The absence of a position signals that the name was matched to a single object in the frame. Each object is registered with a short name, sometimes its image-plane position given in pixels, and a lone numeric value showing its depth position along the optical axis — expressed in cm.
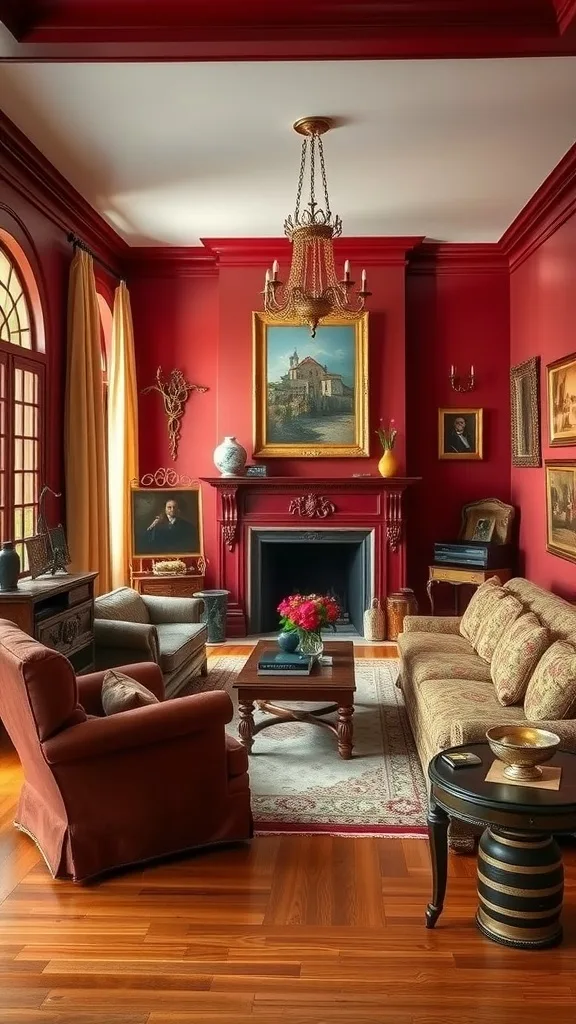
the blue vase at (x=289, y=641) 520
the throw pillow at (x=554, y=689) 374
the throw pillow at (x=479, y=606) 559
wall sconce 851
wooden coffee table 468
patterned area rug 395
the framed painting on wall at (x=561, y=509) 621
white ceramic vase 812
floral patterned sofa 374
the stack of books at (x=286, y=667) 492
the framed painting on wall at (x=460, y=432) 853
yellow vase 808
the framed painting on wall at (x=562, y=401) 629
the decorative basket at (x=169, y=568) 795
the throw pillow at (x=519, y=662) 414
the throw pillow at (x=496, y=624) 505
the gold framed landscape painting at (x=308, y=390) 827
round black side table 273
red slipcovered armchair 330
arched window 577
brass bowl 288
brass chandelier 542
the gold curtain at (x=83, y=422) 677
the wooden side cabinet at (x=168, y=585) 786
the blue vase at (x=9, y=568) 489
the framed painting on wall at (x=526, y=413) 734
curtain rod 692
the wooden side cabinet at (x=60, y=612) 472
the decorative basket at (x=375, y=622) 811
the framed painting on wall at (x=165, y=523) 796
